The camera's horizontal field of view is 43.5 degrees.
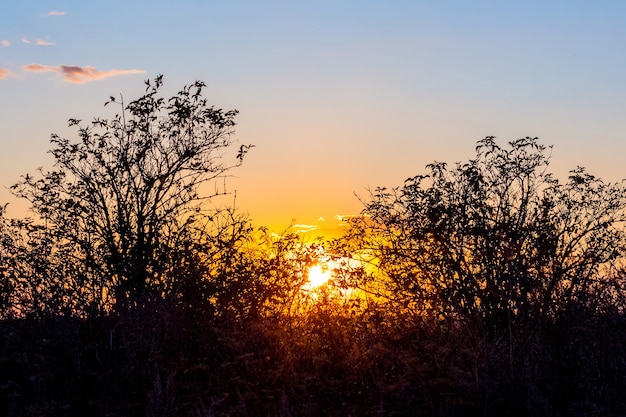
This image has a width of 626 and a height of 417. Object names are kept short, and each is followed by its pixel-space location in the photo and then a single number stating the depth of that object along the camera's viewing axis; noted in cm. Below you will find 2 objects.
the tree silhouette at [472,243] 1705
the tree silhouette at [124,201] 1847
